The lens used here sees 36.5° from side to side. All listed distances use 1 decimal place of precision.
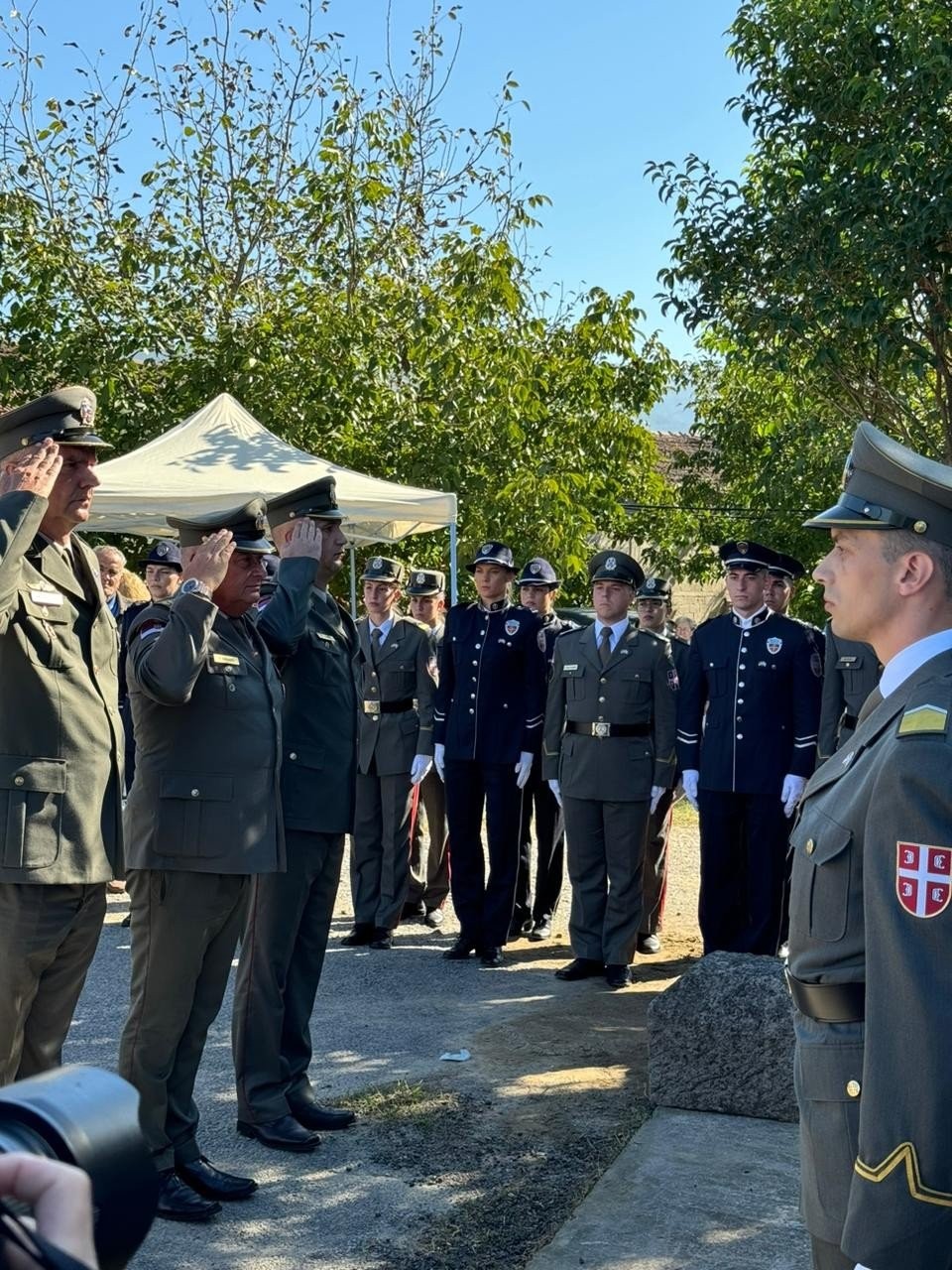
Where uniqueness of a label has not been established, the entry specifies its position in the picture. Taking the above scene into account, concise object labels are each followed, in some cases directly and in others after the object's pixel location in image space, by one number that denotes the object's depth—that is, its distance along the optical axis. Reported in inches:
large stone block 203.2
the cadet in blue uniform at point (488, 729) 313.7
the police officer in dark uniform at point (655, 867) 327.9
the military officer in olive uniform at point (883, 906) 78.5
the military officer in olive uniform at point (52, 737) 145.1
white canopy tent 400.5
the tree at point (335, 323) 538.0
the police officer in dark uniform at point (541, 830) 341.7
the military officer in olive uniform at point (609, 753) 296.2
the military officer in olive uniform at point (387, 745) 326.3
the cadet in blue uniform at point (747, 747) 288.8
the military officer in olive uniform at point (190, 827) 164.6
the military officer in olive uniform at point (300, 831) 191.9
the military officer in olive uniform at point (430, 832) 358.3
